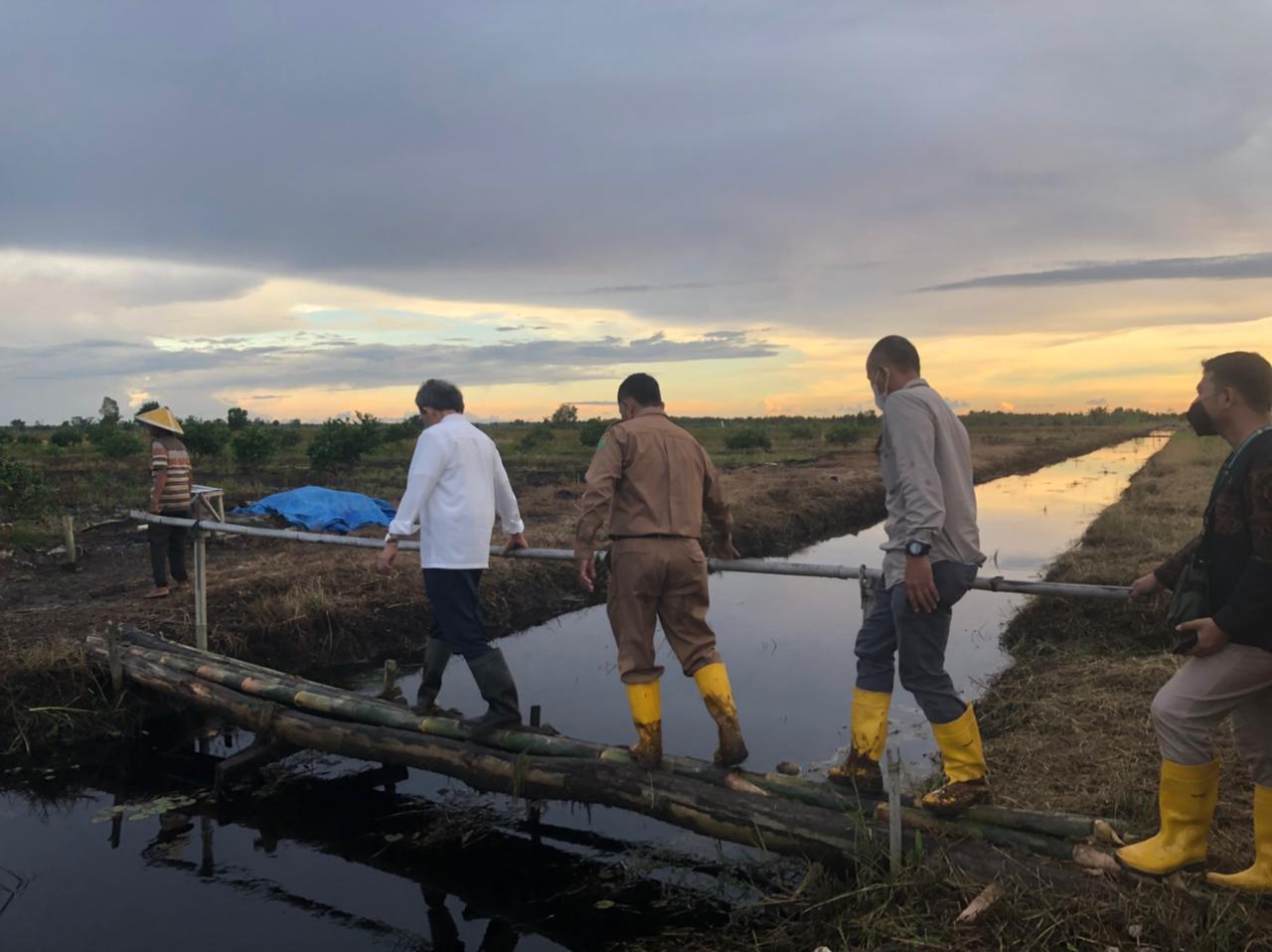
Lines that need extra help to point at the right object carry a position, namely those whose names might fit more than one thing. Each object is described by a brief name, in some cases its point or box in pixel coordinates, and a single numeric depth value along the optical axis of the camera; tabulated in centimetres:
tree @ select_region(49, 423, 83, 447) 4011
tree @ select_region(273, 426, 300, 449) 3731
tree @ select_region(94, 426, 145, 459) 3117
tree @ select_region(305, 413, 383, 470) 2484
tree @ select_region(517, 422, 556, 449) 4372
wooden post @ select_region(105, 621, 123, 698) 739
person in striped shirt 920
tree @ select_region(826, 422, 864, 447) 5059
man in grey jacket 376
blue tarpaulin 1523
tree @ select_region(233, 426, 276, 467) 2641
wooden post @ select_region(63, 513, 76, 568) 1215
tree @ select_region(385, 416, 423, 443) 3522
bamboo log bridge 394
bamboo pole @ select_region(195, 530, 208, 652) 796
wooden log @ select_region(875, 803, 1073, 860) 381
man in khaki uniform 460
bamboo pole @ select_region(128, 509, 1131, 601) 411
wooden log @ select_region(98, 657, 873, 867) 424
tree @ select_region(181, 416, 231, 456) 2748
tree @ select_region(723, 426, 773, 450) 4362
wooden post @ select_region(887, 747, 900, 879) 372
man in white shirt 536
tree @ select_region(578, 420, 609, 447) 3775
